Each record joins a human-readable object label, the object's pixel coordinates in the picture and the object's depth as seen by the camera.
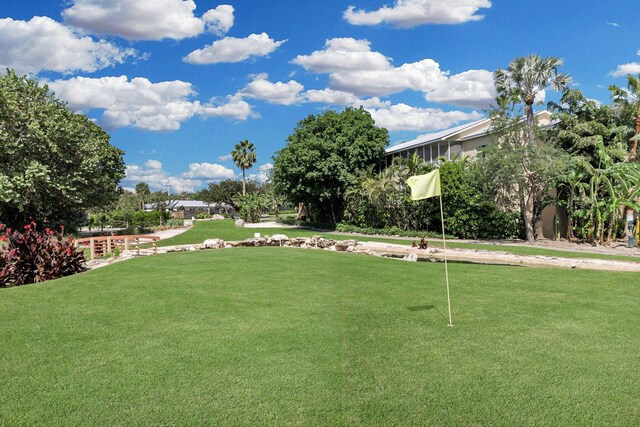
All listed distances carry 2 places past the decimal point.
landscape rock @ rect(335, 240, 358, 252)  21.91
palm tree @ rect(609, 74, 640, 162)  25.30
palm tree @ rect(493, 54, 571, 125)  25.59
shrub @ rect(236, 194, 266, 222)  55.62
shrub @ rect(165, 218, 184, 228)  53.03
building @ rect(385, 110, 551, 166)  32.34
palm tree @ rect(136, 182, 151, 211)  111.22
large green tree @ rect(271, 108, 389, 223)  38.12
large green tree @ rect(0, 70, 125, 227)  26.88
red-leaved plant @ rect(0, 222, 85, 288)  13.11
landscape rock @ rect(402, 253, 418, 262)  18.60
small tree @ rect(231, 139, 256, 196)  77.75
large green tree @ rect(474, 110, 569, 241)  24.39
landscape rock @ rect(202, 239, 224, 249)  22.32
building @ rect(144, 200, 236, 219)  100.90
